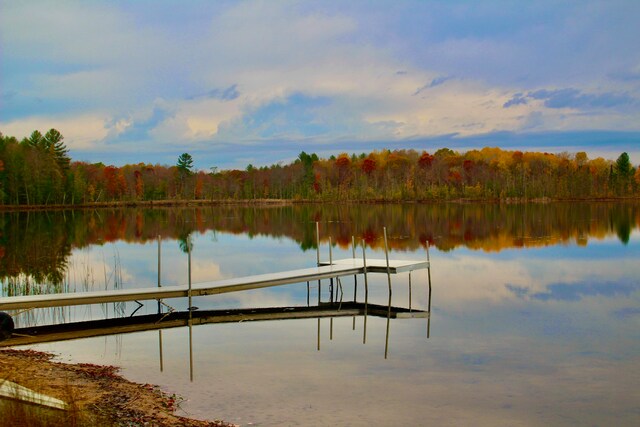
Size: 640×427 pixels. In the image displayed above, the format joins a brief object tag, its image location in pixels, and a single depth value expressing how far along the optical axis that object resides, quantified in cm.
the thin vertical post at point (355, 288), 1946
